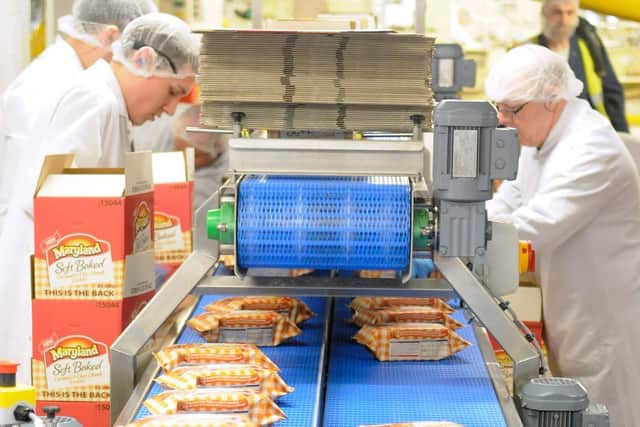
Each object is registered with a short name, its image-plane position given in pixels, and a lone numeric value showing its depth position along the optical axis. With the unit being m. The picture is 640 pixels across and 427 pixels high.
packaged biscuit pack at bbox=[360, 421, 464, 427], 2.07
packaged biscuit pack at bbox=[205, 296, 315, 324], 2.94
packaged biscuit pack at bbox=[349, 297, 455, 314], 2.98
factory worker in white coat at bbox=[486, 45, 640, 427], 3.87
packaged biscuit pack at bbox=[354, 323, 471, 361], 2.64
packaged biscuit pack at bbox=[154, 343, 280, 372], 2.41
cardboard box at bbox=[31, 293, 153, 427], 2.93
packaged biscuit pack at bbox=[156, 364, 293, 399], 2.25
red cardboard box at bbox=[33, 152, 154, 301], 2.93
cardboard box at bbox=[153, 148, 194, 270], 3.89
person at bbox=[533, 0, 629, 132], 6.75
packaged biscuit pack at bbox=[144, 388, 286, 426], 2.13
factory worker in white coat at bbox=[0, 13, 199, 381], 3.66
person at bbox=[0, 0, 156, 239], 4.15
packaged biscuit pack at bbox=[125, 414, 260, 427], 2.00
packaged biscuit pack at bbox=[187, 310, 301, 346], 2.74
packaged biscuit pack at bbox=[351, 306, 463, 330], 2.82
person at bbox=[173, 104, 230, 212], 6.22
